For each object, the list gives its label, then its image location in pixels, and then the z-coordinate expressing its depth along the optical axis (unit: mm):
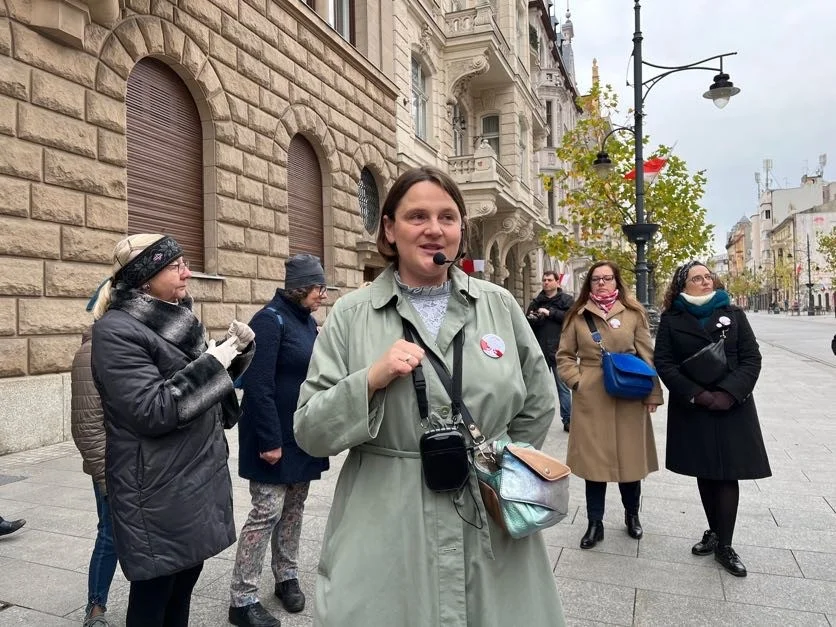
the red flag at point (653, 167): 14734
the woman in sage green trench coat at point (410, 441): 1687
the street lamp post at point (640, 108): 12578
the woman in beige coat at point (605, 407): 4438
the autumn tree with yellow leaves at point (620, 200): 17391
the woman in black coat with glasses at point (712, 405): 3998
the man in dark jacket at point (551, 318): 8406
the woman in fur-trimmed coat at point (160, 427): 2350
